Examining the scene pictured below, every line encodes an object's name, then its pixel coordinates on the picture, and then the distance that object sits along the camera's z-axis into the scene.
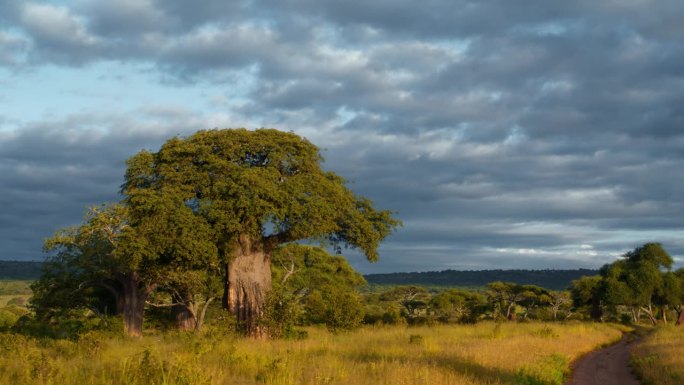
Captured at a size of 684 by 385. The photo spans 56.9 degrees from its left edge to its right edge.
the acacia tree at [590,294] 68.44
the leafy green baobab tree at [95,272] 31.80
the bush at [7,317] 58.74
